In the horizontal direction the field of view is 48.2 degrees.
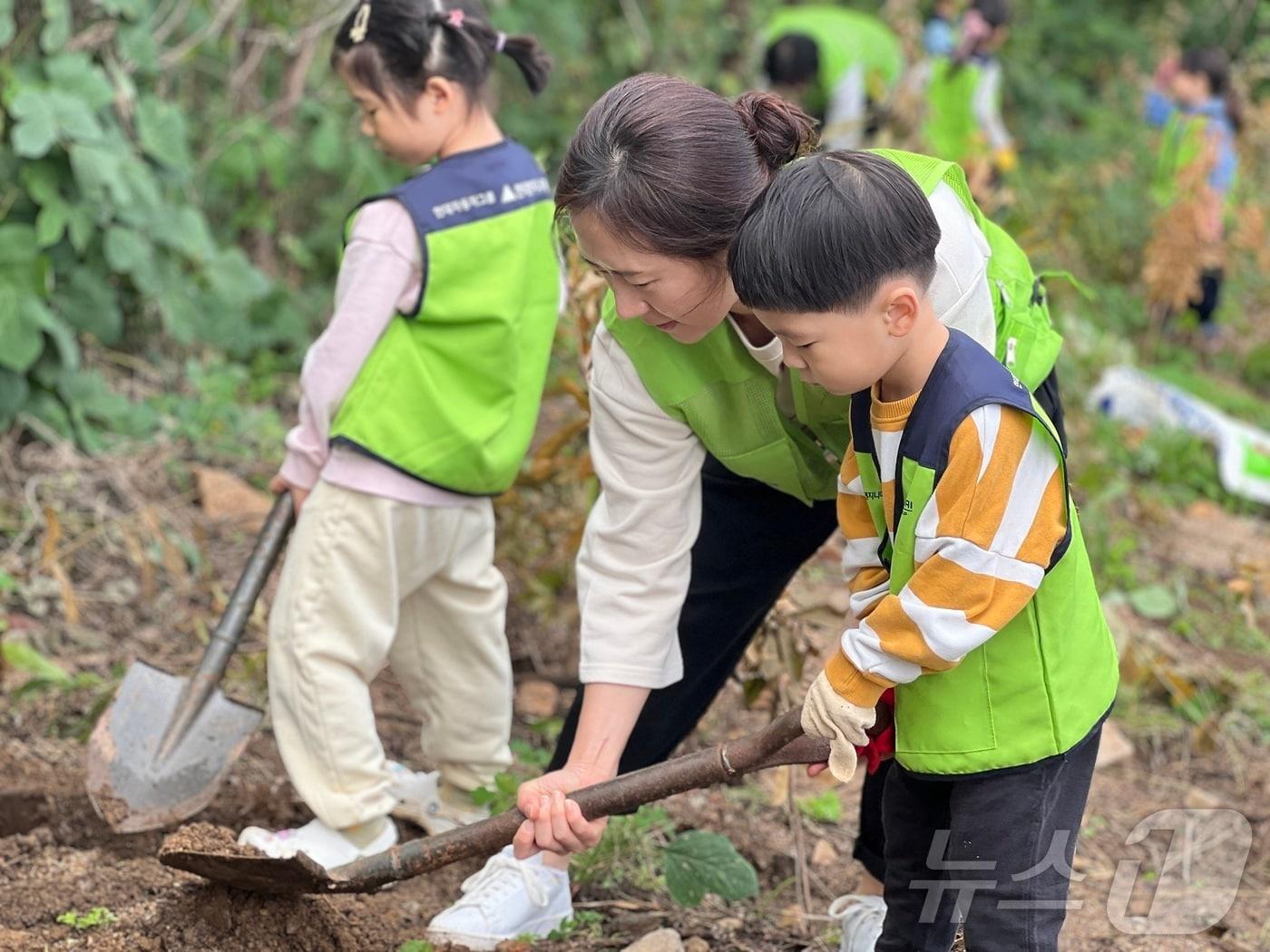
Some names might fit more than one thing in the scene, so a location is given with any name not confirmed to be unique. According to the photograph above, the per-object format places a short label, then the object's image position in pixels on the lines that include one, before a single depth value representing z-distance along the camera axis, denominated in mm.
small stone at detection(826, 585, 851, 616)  2559
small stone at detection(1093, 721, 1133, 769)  3318
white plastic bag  5148
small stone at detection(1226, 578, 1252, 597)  3605
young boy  1528
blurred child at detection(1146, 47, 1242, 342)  6504
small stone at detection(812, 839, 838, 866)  2739
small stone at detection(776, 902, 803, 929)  2404
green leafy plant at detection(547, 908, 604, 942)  2342
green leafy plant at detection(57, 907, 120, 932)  2211
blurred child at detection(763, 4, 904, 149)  5977
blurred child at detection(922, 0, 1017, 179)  6895
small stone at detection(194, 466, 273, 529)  3836
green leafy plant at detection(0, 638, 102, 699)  3049
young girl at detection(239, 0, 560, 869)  2465
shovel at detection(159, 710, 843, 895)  1794
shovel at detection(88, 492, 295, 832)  2572
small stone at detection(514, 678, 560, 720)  3262
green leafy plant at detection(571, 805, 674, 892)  2512
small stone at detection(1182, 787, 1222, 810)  3137
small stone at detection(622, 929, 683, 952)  2188
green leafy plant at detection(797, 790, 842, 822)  2906
